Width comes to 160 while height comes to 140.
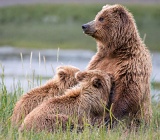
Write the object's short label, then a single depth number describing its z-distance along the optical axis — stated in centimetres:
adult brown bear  1641
